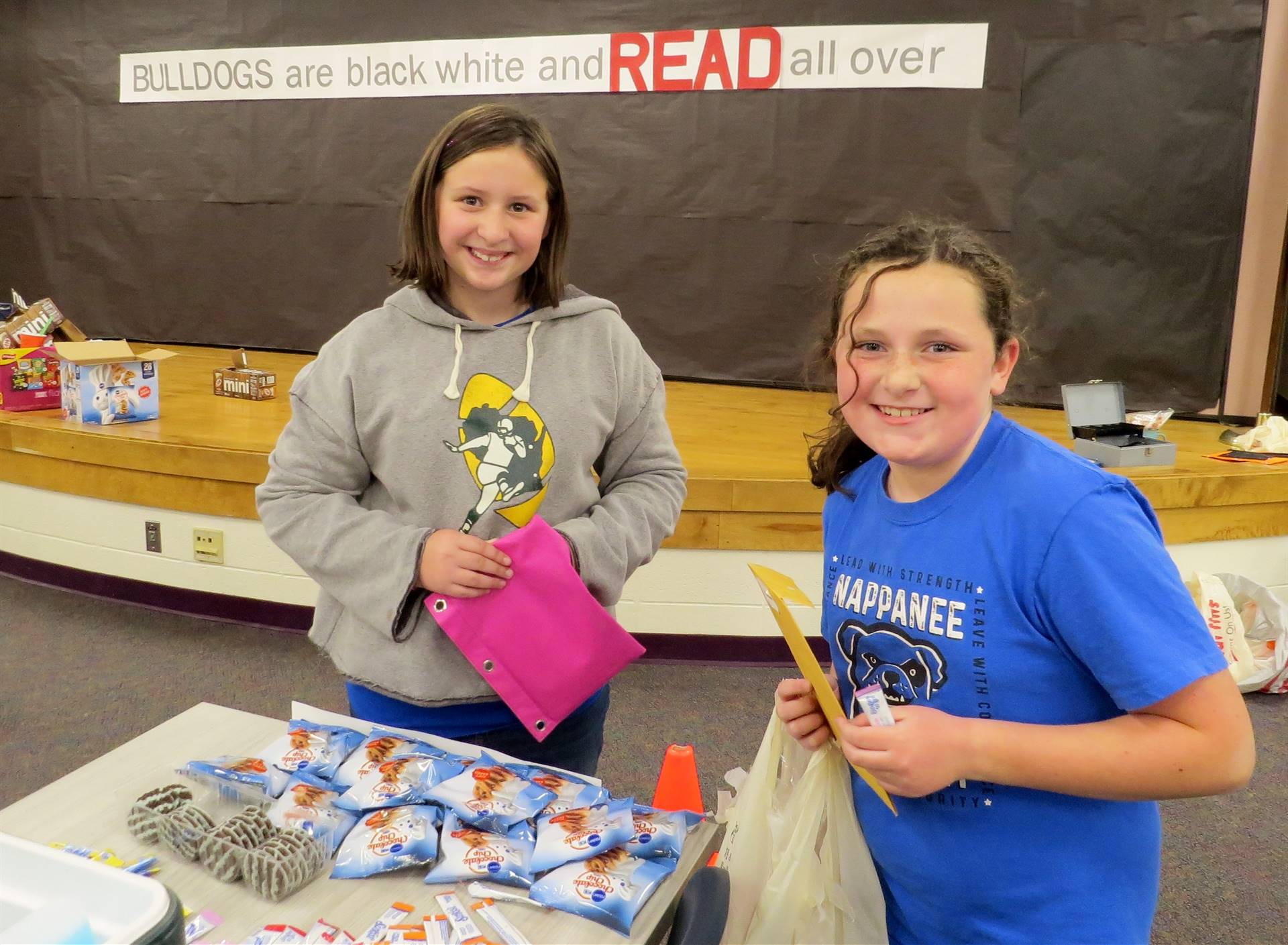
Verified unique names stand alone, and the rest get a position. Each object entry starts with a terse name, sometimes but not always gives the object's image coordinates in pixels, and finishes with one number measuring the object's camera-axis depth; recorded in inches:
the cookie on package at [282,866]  36.1
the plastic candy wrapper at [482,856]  37.0
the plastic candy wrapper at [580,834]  37.6
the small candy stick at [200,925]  34.1
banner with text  160.6
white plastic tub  18.2
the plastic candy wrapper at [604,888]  35.5
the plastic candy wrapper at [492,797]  39.5
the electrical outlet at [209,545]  122.3
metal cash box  120.4
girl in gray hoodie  50.3
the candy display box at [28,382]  134.7
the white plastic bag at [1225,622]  113.0
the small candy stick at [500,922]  34.2
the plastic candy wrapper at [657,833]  38.9
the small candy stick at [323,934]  34.0
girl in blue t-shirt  33.7
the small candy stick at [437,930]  33.9
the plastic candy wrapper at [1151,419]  129.7
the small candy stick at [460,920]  34.2
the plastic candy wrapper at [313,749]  43.1
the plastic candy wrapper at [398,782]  40.7
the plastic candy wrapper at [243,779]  42.2
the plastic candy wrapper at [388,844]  37.4
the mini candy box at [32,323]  143.3
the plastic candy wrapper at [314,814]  38.8
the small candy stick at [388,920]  34.2
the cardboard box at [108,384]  128.2
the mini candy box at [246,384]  151.3
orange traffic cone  69.9
